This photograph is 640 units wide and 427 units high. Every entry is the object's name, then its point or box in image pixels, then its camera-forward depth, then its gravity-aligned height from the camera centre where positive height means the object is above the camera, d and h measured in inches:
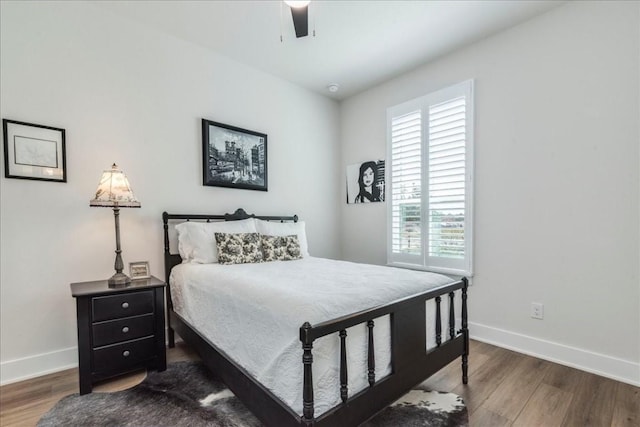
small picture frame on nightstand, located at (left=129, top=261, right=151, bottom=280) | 94.1 -19.5
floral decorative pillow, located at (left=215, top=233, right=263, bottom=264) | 101.4 -14.5
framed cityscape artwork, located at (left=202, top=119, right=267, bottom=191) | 118.8 +20.3
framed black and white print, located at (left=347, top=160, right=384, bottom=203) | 148.8 +11.4
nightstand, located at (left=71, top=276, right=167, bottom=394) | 76.5 -32.4
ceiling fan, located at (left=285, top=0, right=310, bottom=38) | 62.6 +41.3
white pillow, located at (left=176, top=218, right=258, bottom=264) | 102.4 -11.8
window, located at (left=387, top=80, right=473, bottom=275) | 116.7 +9.2
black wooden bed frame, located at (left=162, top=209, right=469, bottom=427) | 48.1 -33.6
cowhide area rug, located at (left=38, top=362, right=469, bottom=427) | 65.4 -46.4
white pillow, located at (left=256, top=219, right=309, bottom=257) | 121.9 -9.9
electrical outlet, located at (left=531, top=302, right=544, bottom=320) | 99.3 -35.6
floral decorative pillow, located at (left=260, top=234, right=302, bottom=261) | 112.0 -16.0
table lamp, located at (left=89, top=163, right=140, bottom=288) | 84.1 +2.9
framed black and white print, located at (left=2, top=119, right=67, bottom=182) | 83.3 +16.1
